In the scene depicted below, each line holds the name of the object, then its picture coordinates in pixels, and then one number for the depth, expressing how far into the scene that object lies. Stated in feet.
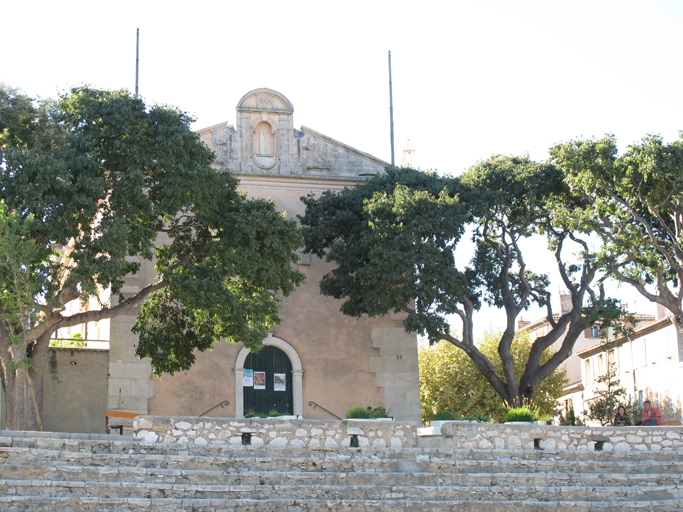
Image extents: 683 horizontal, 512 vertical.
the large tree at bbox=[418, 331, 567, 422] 104.12
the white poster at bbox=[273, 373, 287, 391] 74.95
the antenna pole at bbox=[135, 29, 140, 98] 83.14
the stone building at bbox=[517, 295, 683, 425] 98.12
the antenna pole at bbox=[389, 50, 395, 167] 87.97
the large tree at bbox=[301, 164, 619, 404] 69.72
